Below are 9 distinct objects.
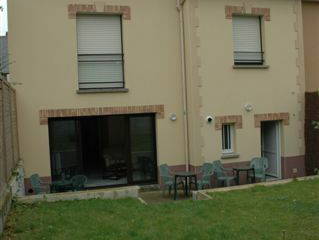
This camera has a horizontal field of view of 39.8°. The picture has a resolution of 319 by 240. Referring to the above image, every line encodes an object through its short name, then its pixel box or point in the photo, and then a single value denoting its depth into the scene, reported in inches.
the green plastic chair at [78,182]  503.2
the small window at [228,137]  562.3
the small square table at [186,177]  486.2
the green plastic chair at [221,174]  527.2
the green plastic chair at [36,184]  477.7
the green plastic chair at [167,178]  505.4
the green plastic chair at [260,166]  540.0
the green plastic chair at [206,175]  506.9
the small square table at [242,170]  523.5
